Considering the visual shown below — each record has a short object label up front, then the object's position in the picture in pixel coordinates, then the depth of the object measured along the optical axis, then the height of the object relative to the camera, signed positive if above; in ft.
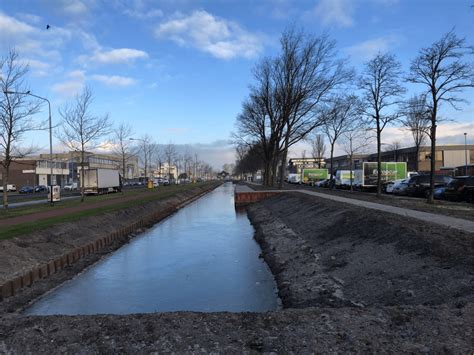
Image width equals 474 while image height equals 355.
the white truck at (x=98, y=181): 185.68 -3.17
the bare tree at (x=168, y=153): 316.95 +13.43
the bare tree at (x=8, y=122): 71.15 +8.12
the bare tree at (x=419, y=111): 78.43 +10.86
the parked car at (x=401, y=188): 128.00 -5.59
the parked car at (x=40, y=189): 278.36 -9.02
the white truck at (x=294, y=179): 320.09 -6.25
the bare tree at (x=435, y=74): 72.13 +15.03
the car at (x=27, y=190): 266.32 -9.25
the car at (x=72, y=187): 303.44 -9.05
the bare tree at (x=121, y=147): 166.73 +9.69
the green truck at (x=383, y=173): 161.38 -1.42
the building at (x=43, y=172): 364.67 +1.68
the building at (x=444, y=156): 336.29 +9.31
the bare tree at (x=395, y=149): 315.17 +14.73
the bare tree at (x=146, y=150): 228.02 +11.58
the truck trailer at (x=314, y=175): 280.92 -3.21
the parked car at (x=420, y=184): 119.75 -4.29
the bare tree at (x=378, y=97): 94.53 +15.14
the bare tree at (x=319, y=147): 333.35 +18.10
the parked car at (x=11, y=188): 304.95 -8.99
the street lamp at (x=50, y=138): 70.79 +9.14
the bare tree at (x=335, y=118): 155.33 +18.72
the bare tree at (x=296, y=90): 156.56 +28.14
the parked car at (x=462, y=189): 91.61 -4.34
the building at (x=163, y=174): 509.51 -1.85
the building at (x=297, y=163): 504.06 +7.97
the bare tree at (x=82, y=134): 103.19 +9.05
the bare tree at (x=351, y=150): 180.34 +7.75
